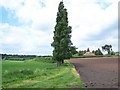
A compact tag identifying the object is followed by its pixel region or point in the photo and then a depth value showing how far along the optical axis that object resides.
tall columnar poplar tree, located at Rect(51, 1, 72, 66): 16.68
